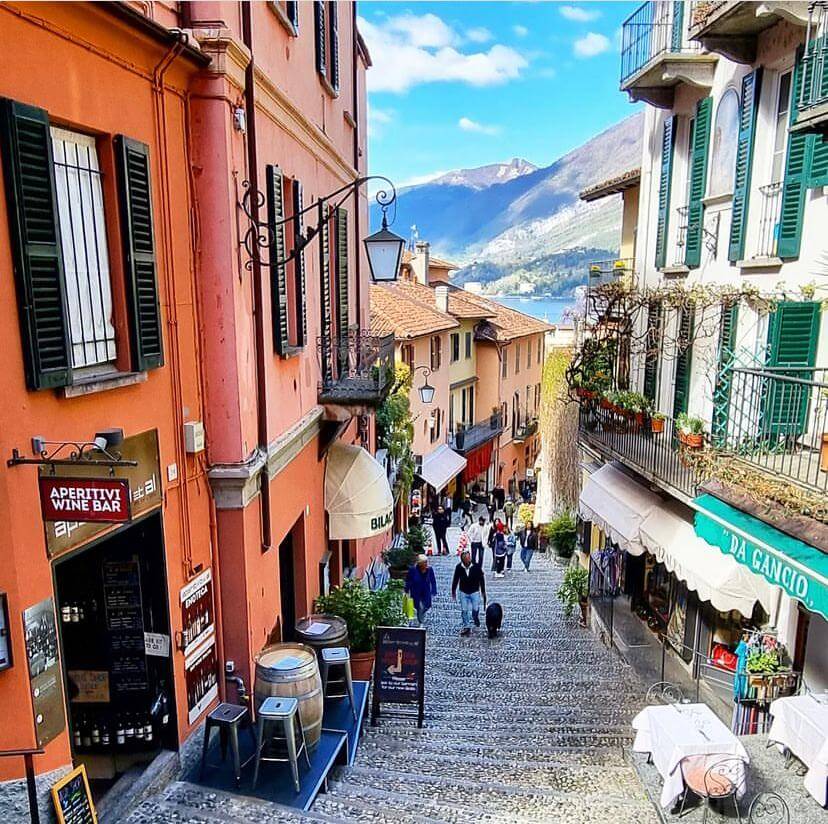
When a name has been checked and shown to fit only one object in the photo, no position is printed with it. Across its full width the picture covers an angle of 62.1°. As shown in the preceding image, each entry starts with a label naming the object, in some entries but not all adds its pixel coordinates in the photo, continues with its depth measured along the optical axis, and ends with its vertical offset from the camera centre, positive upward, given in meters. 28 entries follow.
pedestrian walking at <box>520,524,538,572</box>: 20.95 -7.44
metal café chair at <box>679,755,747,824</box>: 6.62 -4.59
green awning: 6.76 -2.69
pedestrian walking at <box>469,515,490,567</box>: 18.39 -6.36
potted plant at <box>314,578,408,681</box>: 9.45 -4.34
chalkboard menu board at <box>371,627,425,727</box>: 8.95 -4.70
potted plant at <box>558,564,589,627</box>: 15.09 -6.34
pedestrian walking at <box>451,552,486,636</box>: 13.45 -5.58
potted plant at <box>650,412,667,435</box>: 12.70 -2.22
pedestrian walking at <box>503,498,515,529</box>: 29.11 -9.11
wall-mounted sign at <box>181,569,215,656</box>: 6.32 -2.92
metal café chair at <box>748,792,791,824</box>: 6.46 -4.88
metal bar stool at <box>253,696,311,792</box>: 6.18 -3.81
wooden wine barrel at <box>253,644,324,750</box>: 6.73 -3.71
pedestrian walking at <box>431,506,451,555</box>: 23.86 -7.92
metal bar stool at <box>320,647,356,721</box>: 7.96 -4.15
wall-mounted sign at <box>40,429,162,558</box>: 4.43 -1.41
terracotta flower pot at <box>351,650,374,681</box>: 9.41 -4.93
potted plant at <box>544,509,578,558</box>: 20.19 -6.82
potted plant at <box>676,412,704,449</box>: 10.23 -1.95
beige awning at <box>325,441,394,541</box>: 11.54 -3.34
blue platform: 6.09 -4.33
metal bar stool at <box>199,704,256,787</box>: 6.20 -3.82
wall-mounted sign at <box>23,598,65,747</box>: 4.25 -2.31
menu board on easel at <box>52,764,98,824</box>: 4.45 -3.27
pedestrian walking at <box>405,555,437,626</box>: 13.47 -5.52
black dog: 13.25 -6.03
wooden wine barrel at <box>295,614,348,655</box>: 8.30 -4.01
